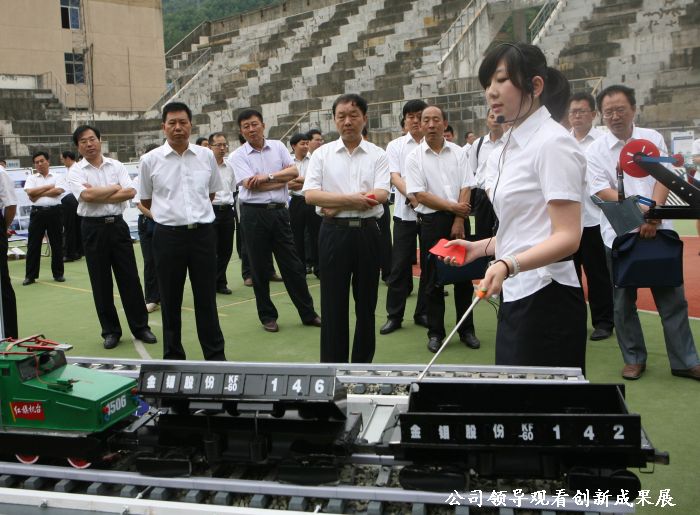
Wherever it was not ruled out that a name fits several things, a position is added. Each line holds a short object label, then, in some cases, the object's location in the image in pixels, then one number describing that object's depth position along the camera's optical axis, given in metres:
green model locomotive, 2.24
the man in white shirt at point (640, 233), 4.55
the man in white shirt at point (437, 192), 5.50
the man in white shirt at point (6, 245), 5.87
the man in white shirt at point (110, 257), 6.10
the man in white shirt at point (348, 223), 4.38
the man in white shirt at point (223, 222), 8.30
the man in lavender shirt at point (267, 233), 6.55
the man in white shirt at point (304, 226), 9.12
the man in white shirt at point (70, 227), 11.71
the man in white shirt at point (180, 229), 4.95
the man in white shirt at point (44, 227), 9.77
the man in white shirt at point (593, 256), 5.63
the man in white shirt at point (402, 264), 6.18
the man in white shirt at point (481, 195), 5.76
